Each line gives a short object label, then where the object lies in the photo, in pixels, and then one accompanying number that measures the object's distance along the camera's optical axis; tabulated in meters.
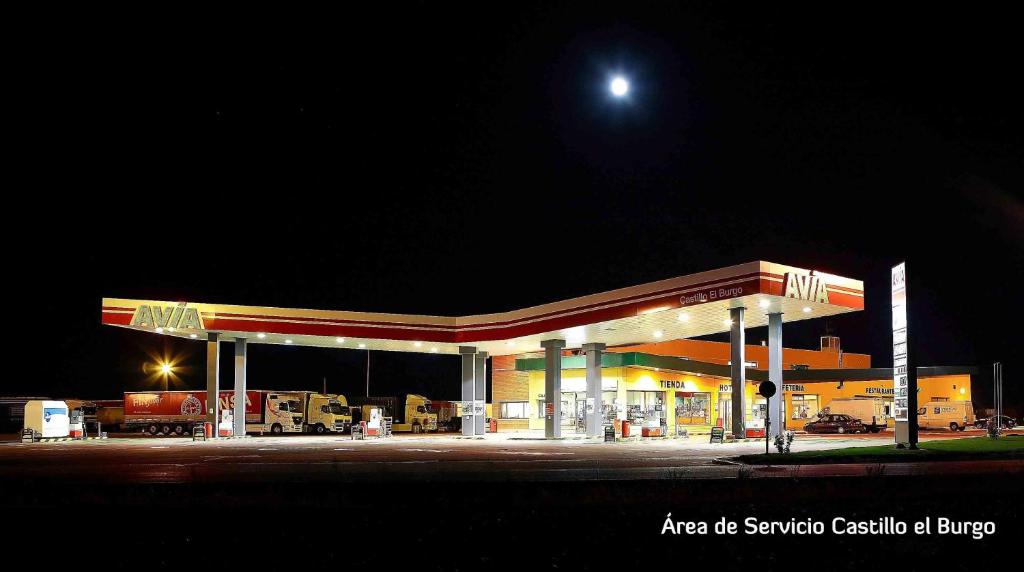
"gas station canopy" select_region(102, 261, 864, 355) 32.41
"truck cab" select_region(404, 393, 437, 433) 61.41
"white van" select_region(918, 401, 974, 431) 54.75
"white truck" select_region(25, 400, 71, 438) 42.84
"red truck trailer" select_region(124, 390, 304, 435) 52.84
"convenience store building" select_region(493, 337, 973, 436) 51.97
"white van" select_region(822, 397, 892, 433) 53.81
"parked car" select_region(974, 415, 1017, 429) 56.66
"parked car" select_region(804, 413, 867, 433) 50.68
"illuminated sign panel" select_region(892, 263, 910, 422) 28.30
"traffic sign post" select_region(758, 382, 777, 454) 24.88
